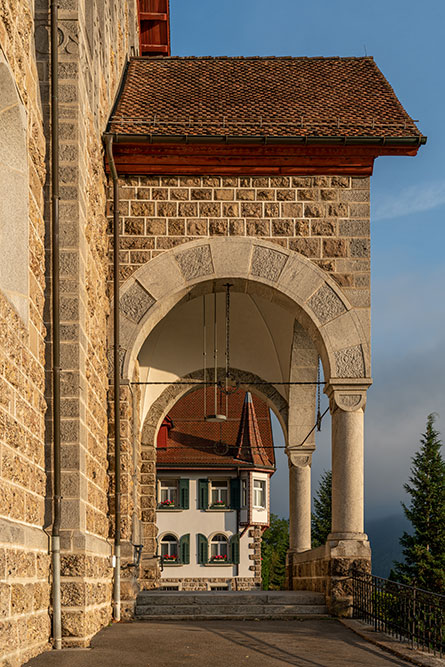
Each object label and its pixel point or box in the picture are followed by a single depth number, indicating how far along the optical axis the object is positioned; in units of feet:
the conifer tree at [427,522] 126.62
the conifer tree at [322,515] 147.13
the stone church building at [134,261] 26.66
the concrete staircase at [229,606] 41.16
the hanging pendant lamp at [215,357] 61.93
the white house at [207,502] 127.85
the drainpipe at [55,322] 28.45
